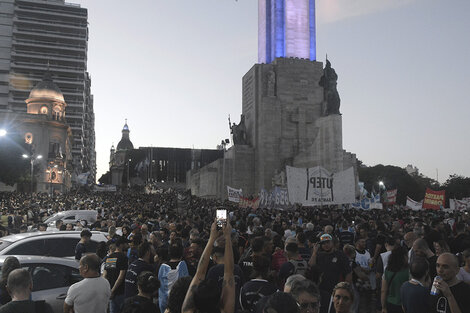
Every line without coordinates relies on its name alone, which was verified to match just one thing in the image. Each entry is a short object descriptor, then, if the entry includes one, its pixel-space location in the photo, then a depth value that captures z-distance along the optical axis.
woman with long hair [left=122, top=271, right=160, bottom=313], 3.82
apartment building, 91.31
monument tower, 48.47
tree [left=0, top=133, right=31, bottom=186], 50.75
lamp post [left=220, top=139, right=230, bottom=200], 45.90
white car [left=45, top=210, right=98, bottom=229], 19.59
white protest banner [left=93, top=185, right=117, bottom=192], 84.62
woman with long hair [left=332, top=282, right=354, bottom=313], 3.82
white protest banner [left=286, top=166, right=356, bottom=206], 19.33
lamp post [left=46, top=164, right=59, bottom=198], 71.44
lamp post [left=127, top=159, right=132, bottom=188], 139.59
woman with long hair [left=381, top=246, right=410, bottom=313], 5.70
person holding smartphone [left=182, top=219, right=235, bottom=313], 3.47
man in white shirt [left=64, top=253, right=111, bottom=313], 4.80
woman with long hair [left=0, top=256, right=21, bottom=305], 4.84
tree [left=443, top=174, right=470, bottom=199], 68.81
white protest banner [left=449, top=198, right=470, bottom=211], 24.53
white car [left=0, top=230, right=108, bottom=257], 9.07
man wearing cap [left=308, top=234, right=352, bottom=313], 6.06
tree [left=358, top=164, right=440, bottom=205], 73.44
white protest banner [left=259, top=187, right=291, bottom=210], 25.05
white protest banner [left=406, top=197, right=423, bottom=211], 26.52
